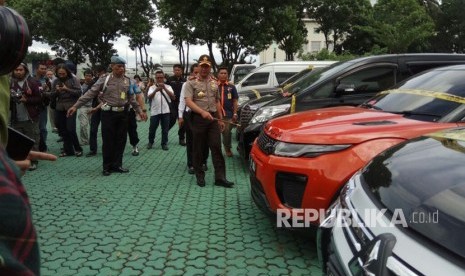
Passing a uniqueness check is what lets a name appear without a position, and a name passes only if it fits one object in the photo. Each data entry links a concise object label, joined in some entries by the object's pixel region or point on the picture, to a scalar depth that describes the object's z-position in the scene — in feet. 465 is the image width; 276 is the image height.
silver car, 4.00
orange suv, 9.61
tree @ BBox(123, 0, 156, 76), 86.95
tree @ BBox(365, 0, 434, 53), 90.79
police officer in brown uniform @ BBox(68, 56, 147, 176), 19.45
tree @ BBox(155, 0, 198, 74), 59.36
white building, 185.47
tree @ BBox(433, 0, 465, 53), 126.41
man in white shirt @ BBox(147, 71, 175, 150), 26.94
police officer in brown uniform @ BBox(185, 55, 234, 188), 17.13
